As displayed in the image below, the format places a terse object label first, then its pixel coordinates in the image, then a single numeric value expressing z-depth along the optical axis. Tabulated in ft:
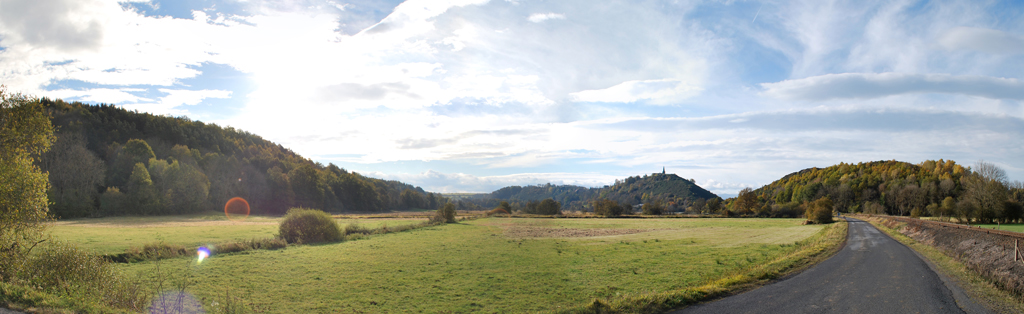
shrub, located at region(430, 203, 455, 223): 220.64
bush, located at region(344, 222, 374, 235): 142.61
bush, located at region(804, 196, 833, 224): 200.44
